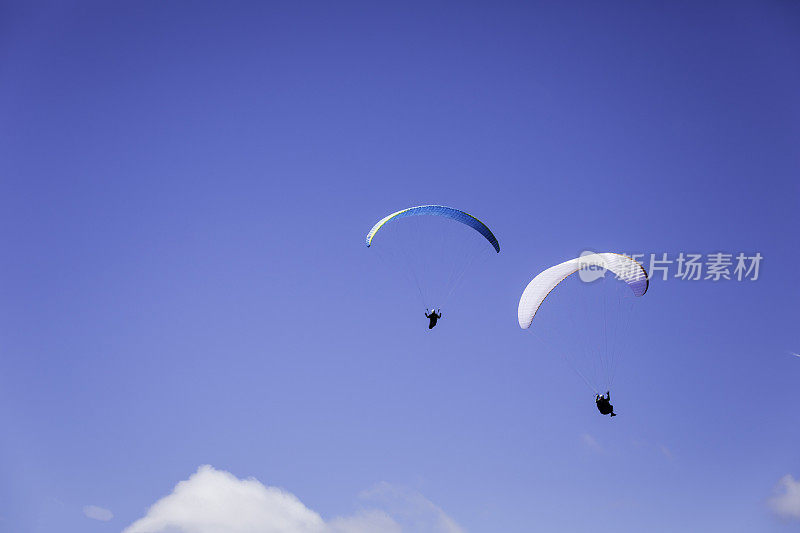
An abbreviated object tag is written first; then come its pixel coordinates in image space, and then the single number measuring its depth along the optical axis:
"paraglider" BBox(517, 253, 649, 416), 28.77
